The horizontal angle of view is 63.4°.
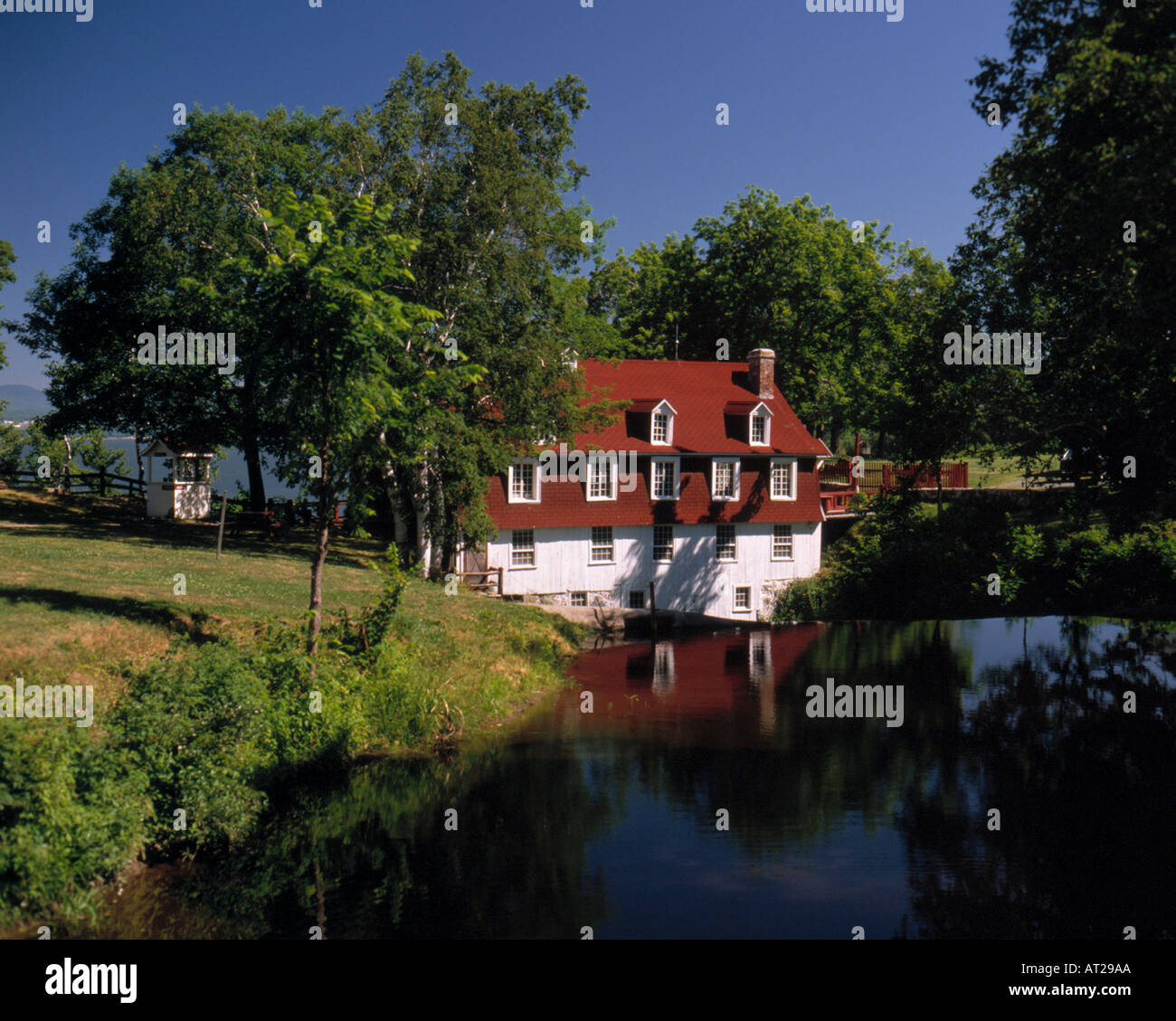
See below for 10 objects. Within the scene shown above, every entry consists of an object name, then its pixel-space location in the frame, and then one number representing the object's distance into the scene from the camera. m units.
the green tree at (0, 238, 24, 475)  48.28
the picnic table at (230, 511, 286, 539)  42.50
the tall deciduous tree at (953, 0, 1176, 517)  19.58
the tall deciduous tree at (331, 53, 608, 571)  34.97
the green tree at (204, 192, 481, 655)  20.52
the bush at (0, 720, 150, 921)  13.44
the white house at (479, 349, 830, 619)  42.50
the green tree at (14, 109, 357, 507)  39.28
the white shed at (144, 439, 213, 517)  44.38
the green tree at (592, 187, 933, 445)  60.22
